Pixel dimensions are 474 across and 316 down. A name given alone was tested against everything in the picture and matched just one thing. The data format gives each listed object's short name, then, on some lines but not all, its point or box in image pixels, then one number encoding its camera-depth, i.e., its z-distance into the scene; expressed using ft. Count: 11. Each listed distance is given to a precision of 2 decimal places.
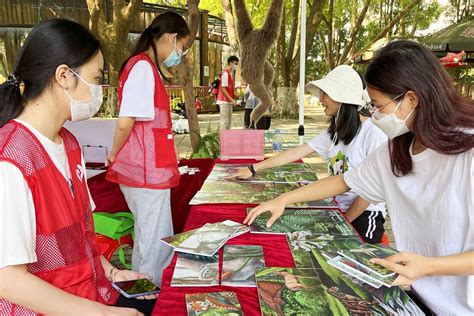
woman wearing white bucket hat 6.97
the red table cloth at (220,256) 3.46
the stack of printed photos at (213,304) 3.28
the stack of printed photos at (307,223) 5.14
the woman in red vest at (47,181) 3.03
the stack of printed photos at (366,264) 3.62
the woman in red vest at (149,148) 6.63
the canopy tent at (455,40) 23.16
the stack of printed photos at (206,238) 4.39
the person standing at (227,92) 21.69
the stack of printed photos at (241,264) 3.84
